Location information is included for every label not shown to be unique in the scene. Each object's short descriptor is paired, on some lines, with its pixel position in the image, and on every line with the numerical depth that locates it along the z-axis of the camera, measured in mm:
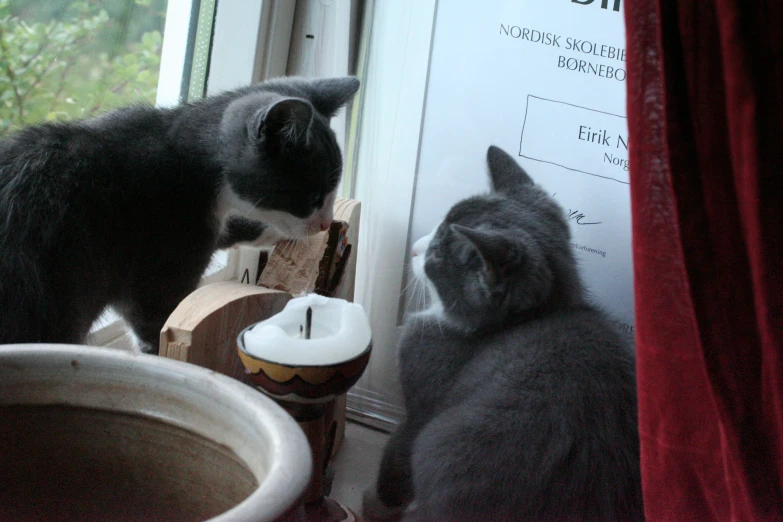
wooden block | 709
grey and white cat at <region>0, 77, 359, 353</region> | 761
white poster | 1010
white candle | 622
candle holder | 618
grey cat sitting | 730
